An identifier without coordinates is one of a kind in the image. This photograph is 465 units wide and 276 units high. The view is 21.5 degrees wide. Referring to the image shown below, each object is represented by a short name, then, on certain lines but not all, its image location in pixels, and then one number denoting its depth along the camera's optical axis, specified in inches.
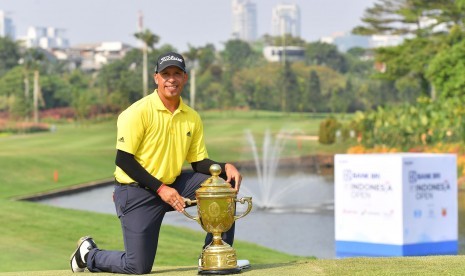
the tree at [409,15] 3240.7
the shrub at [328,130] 2770.7
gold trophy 378.3
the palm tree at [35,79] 3892.2
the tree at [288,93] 4827.8
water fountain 1444.4
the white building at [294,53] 7165.4
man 389.1
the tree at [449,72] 2481.5
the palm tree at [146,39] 3796.3
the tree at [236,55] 5664.4
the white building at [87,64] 7039.9
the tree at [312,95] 4835.1
